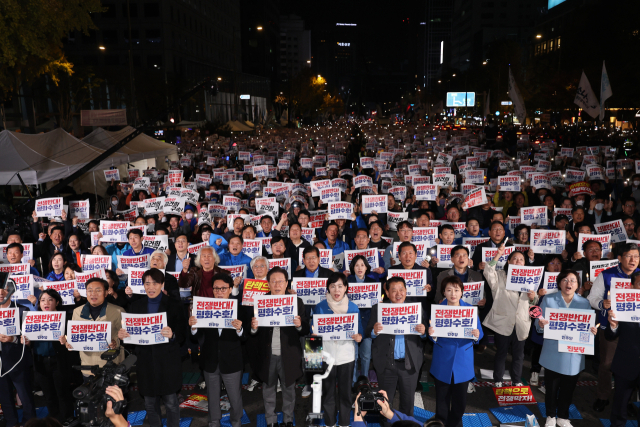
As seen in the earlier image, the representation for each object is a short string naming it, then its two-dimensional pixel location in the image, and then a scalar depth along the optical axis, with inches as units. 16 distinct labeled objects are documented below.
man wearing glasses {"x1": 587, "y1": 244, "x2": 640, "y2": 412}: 246.8
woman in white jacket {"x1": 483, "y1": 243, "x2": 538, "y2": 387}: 264.2
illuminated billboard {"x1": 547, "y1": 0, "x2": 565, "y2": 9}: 3463.1
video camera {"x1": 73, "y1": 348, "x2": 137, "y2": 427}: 157.9
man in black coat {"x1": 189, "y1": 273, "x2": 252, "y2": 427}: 226.7
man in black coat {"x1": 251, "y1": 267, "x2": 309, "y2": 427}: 229.3
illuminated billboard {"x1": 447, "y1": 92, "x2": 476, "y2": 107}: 3602.4
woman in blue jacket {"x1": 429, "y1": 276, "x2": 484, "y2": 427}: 222.1
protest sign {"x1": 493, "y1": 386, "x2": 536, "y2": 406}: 265.0
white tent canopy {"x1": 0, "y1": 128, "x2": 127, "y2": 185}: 572.4
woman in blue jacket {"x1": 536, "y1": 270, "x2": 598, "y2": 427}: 228.5
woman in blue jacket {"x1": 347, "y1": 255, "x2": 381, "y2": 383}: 265.7
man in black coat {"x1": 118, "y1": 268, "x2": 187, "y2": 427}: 224.2
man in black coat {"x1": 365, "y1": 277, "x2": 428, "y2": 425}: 227.9
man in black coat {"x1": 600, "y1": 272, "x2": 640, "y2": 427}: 224.5
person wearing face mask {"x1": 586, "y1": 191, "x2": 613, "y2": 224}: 408.5
